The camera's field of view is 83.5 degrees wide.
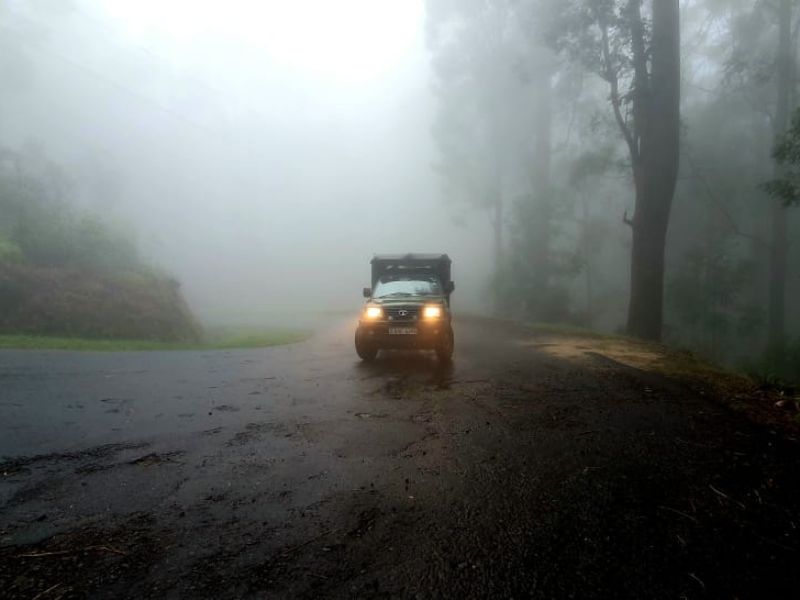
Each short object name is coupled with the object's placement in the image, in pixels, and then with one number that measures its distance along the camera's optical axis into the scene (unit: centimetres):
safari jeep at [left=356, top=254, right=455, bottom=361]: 880
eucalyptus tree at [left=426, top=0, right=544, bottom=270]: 2627
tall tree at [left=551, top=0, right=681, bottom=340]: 1245
